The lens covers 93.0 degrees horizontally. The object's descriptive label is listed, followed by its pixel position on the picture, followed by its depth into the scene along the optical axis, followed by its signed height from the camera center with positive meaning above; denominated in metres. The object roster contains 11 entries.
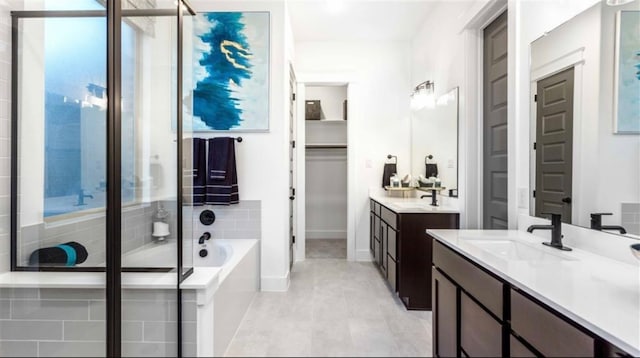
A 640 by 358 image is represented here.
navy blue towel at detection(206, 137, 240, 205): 2.40 +0.03
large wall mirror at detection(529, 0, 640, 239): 1.04 +0.23
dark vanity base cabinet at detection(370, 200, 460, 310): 2.17 -0.55
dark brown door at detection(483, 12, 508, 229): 2.02 +0.36
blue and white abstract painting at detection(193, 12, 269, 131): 2.49 +0.86
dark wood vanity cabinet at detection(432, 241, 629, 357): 0.67 -0.42
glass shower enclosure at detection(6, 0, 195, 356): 1.17 -0.09
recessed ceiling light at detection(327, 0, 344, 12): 2.62 +1.52
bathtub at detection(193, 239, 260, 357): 1.51 -0.67
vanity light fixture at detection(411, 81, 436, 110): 2.91 +0.82
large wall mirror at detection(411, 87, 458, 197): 2.46 +0.34
